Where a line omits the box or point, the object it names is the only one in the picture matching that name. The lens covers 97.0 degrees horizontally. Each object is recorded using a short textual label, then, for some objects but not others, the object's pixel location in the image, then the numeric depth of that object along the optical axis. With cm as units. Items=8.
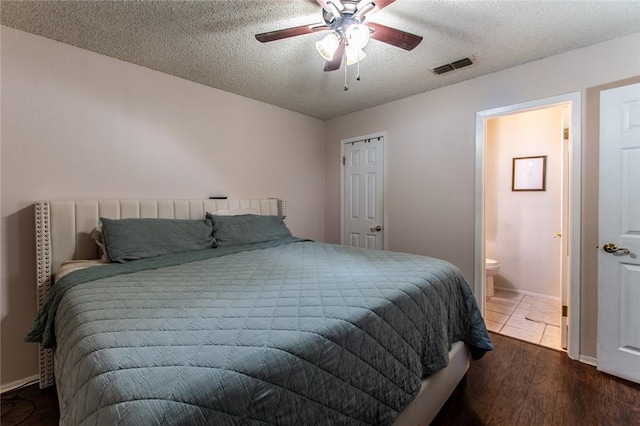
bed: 71
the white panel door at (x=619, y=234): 190
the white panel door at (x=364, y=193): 351
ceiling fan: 152
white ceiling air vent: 239
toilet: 346
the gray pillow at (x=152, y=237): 196
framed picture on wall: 353
